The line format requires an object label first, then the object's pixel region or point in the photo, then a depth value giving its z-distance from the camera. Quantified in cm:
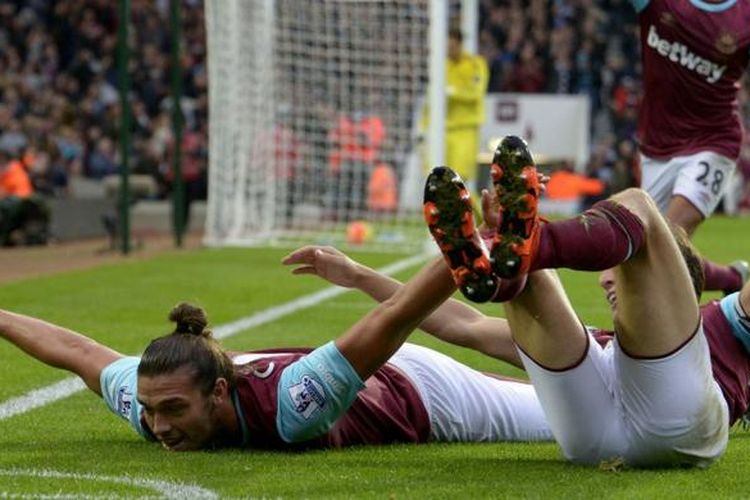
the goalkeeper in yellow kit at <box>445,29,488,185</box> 1794
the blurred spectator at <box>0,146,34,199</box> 1956
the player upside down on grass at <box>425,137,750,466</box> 472
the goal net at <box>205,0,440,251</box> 1869
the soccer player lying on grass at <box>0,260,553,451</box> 541
